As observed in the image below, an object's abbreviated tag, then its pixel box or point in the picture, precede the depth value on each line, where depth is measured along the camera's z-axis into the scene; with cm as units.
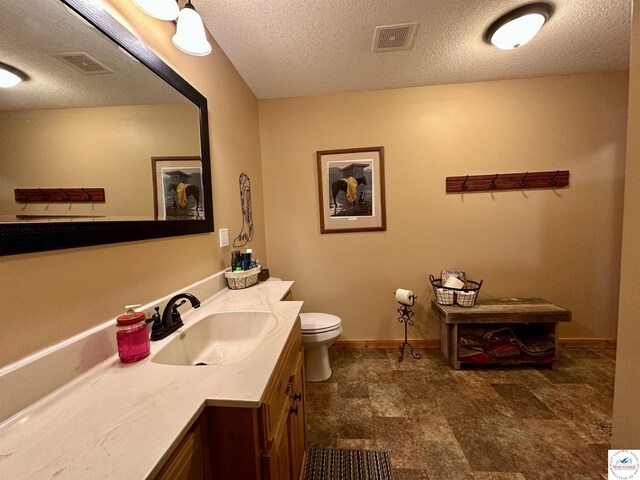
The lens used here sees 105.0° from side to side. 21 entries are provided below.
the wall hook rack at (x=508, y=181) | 219
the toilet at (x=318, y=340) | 176
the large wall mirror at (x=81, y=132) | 61
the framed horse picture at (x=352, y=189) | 230
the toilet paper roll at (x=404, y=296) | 212
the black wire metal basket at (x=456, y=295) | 203
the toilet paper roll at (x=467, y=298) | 203
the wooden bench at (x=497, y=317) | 194
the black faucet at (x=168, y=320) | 91
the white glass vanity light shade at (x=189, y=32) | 104
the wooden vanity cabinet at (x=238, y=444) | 55
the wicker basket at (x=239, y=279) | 156
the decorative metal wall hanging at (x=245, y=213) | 190
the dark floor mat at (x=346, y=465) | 122
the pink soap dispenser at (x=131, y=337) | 75
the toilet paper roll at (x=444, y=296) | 210
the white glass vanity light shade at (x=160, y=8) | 91
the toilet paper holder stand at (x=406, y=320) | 222
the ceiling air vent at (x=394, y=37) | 156
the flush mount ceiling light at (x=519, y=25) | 146
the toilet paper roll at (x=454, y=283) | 212
